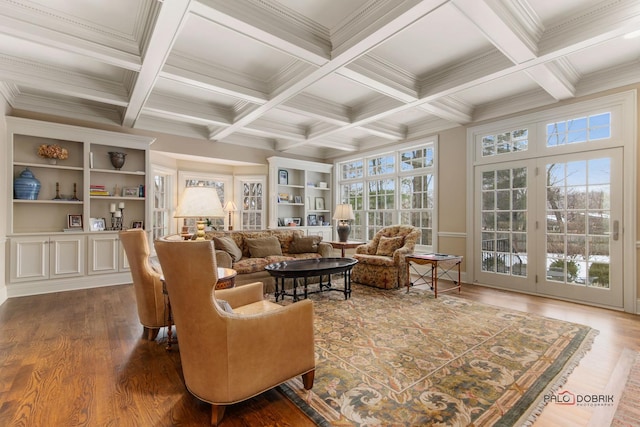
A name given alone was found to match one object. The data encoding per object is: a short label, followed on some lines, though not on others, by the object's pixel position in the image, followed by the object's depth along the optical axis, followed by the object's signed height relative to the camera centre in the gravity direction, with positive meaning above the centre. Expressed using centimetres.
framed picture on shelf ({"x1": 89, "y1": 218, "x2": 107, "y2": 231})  489 -18
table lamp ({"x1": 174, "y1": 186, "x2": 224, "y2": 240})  263 +8
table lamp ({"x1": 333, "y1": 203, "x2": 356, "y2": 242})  602 -7
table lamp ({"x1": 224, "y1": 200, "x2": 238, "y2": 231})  688 +14
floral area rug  177 -115
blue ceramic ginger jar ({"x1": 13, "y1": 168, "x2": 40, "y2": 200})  431 +39
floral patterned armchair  467 -71
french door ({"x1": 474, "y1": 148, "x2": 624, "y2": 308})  379 -17
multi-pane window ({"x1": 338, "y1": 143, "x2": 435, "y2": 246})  587 +51
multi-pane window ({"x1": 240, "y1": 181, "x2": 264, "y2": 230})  724 +17
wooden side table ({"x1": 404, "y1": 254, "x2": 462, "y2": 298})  427 -69
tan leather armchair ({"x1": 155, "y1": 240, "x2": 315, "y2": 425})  155 -68
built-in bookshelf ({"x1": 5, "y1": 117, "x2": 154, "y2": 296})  432 +8
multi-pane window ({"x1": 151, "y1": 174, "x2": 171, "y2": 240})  588 +16
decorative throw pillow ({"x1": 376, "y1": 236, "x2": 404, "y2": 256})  505 -53
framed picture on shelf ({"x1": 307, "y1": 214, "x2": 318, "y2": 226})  759 -17
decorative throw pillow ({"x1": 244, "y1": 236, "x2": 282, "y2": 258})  490 -55
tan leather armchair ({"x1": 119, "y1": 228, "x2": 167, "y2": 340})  275 -65
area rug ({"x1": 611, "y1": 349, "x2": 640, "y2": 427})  171 -116
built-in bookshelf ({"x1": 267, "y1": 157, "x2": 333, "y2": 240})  696 +45
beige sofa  435 -60
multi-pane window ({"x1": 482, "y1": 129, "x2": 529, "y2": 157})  456 +111
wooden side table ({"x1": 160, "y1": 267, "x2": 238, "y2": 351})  254 -61
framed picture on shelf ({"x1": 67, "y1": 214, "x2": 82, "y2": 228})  476 -12
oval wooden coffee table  373 -70
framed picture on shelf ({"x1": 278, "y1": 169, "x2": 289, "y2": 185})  716 +86
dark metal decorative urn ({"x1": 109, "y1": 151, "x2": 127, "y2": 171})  503 +91
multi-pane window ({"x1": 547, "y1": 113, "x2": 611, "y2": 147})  384 +111
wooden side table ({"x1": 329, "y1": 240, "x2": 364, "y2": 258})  593 -62
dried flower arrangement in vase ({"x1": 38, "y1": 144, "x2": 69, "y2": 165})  450 +91
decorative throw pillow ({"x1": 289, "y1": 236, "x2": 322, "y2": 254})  543 -57
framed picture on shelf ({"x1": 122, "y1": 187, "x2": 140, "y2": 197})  526 +38
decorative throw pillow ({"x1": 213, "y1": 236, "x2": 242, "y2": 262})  445 -49
